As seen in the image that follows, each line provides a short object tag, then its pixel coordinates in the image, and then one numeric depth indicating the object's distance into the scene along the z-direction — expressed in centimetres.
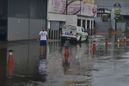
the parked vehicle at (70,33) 4519
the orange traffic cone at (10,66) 1726
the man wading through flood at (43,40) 2770
